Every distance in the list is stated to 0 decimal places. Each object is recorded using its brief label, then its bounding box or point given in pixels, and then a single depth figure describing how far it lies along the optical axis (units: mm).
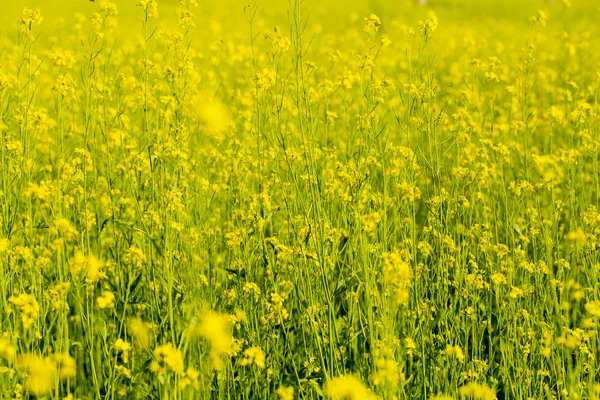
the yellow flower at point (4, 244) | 5152
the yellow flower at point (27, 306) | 4664
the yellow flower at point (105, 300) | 4688
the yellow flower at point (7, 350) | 4845
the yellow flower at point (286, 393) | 4750
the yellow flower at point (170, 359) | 4344
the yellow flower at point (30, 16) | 6316
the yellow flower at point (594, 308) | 5344
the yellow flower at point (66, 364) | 4770
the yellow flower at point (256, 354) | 4793
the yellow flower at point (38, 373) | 4703
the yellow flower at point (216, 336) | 4684
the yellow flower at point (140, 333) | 5569
